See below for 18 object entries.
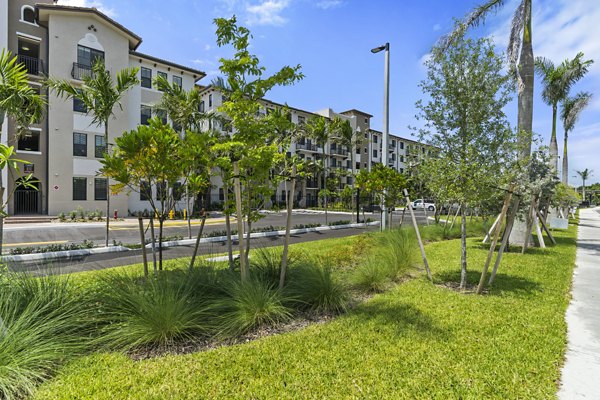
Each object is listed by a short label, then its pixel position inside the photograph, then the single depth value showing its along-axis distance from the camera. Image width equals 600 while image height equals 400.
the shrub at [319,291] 5.27
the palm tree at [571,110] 29.28
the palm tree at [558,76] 21.86
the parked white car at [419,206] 49.75
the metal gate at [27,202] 24.22
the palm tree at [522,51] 12.66
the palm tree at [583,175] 89.94
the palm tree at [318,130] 22.23
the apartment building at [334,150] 38.62
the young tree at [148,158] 5.22
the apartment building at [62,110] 23.72
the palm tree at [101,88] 10.64
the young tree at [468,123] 6.38
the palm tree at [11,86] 4.65
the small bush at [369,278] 6.48
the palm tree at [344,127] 23.95
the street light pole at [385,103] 15.39
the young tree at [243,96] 4.87
